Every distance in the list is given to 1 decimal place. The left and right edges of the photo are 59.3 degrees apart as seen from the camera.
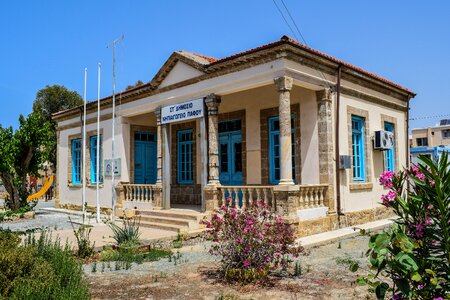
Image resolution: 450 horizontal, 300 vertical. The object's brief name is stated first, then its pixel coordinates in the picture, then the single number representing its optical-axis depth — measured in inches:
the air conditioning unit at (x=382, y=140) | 440.5
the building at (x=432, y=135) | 1760.6
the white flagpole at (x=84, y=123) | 522.1
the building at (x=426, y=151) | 871.7
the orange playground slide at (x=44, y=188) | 611.1
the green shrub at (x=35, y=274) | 139.6
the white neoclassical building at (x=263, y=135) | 357.4
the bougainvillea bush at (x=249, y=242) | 210.5
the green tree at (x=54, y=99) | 1103.0
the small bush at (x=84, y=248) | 285.0
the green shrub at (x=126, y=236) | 309.1
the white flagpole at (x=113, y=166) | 478.3
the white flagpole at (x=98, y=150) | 504.4
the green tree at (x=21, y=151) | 549.6
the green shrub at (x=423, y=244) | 100.7
